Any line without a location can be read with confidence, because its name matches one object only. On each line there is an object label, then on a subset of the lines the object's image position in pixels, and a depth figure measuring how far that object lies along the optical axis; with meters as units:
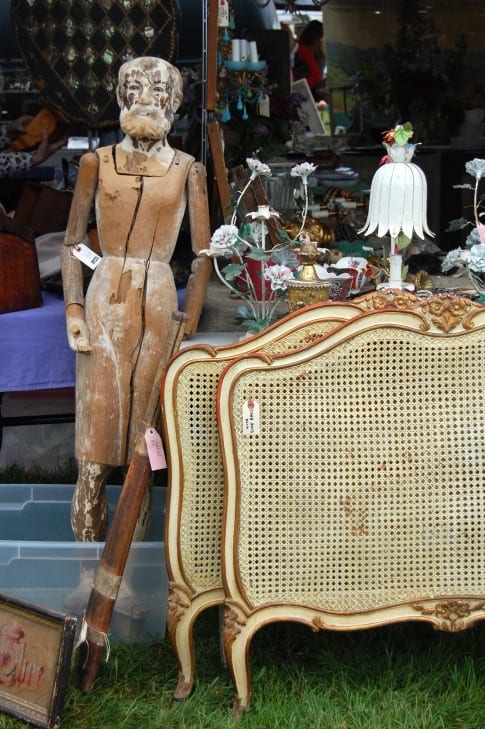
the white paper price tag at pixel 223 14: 3.67
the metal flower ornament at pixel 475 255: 2.87
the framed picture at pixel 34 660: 2.53
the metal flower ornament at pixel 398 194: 2.70
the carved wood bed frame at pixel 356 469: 2.50
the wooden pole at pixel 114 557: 2.69
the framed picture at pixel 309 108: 6.82
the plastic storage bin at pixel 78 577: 2.92
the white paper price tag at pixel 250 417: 2.50
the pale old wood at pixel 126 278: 2.96
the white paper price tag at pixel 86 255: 3.04
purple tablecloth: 3.50
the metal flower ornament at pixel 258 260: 2.89
